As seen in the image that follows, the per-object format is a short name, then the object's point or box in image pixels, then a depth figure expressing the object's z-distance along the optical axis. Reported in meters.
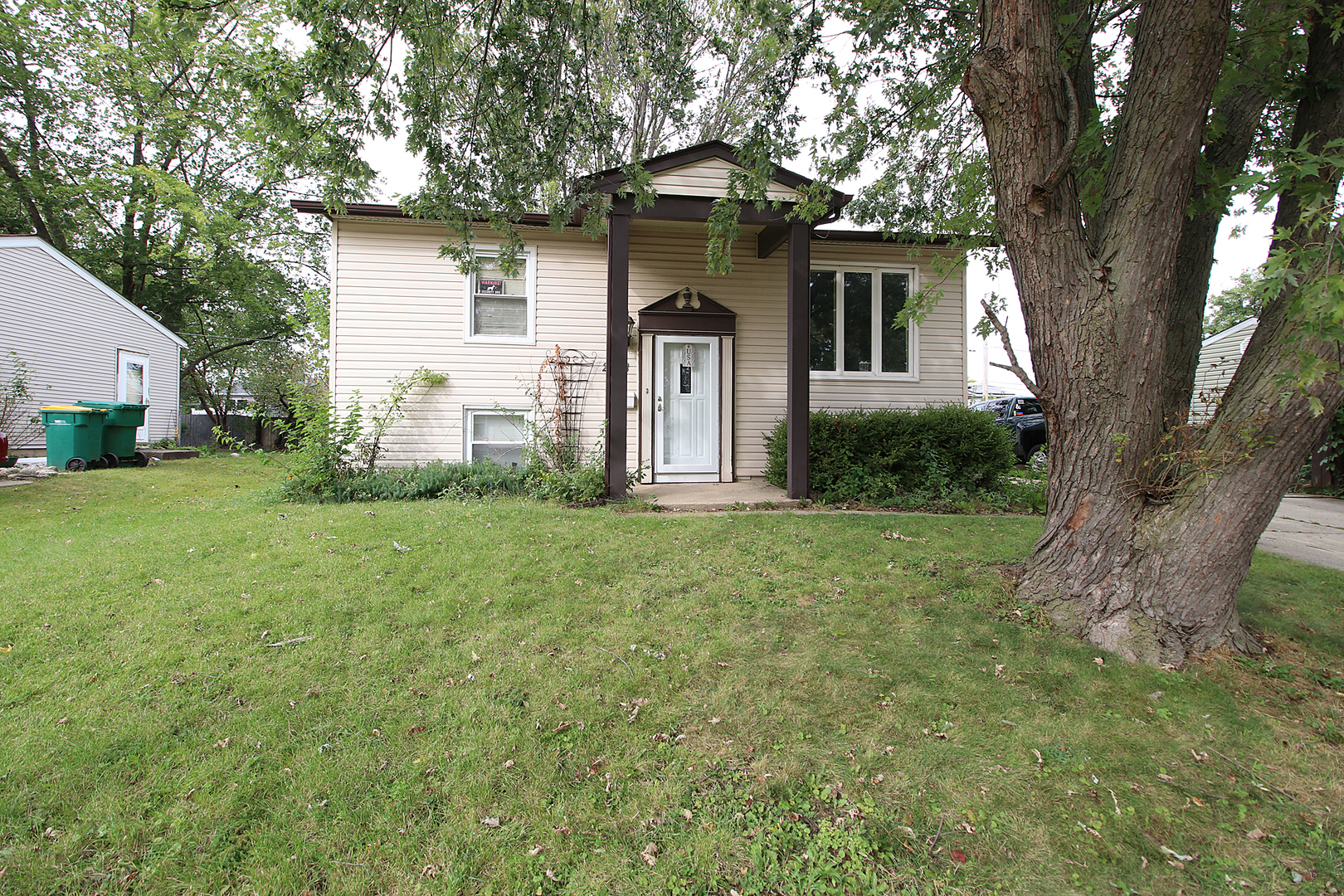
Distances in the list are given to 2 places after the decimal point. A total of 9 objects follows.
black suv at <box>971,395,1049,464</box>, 14.51
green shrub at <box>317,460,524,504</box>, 7.73
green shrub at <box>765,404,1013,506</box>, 7.94
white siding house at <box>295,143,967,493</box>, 8.90
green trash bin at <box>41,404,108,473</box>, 10.88
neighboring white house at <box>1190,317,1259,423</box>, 14.11
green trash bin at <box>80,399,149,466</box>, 11.87
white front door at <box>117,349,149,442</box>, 15.33
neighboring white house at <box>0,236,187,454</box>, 12.40
